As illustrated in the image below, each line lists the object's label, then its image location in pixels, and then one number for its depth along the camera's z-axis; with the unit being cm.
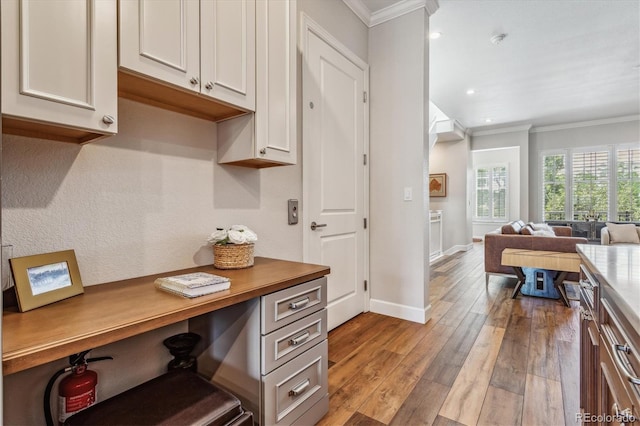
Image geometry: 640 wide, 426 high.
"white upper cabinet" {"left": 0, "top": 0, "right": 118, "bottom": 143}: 84
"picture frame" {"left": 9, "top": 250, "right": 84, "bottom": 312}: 94
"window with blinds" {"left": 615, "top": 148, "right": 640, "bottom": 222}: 688
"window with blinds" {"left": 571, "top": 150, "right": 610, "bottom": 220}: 718
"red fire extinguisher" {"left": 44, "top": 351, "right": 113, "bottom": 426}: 112
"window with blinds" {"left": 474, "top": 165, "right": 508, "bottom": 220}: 888
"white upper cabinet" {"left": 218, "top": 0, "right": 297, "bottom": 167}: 156
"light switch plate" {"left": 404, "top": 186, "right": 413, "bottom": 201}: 285
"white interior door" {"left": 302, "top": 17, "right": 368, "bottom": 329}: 238
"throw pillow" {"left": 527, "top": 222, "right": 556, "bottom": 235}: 501
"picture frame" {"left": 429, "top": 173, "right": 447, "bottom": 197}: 756
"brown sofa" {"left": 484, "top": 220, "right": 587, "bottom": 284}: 370
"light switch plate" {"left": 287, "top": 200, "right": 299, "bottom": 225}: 220
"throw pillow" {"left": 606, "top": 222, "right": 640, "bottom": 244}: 509
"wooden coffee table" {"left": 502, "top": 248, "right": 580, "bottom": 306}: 333
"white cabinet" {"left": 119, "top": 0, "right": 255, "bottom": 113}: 110
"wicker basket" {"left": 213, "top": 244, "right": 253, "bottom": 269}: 153
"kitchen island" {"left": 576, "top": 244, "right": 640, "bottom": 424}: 69
